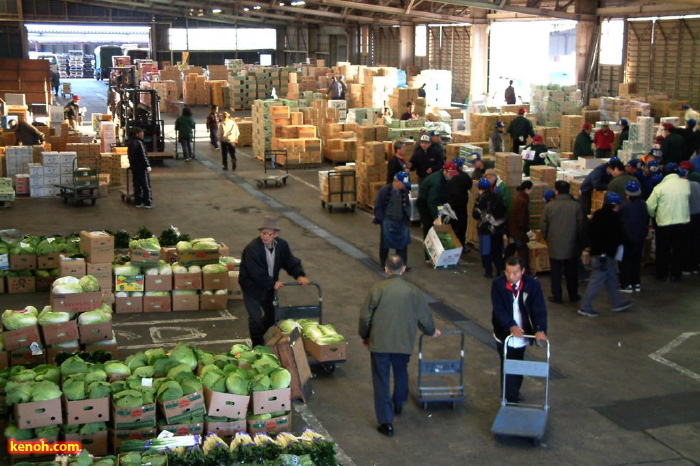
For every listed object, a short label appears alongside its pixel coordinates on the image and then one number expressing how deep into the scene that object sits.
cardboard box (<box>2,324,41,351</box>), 10.37
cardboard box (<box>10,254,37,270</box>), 14.17
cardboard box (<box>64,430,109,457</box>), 8.49
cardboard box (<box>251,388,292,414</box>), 8.80
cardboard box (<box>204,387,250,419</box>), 8.62
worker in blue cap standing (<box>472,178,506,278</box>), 14.90
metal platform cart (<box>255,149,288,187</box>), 24.39
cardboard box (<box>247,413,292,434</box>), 8.79
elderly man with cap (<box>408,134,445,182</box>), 17.94
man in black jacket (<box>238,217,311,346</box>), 10.68
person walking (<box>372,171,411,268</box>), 14.63
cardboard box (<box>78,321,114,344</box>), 10.65
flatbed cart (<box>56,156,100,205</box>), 21.44
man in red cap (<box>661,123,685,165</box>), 20.28
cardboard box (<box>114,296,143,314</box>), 13.28
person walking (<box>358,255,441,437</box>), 8.95
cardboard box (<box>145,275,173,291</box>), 13.39
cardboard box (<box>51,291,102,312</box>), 10.92
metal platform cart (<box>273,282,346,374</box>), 11.10
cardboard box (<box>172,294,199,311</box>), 13.47
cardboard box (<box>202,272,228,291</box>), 13.58
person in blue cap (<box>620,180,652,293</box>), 14.03
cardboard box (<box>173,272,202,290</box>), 13.48
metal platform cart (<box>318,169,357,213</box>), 20.84
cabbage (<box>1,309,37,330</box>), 10.39
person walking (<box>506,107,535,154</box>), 23.91
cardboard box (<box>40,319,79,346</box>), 10.52
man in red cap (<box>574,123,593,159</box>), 21.64
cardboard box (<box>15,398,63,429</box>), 8.30
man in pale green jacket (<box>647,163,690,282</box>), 14.78
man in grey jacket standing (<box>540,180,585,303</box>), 13.44
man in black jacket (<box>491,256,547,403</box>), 9.38
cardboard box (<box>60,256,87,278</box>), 13.26
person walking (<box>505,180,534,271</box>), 14.63
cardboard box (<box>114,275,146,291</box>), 13.31
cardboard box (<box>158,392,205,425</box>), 8.47
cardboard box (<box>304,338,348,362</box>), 10.73
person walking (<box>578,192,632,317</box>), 13.02
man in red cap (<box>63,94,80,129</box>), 31.16
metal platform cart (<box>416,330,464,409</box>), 9.83
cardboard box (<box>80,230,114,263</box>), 13.29
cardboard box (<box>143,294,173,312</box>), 13.38
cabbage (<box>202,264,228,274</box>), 13.59
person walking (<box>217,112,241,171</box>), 26.48
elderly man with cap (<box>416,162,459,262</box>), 16.09
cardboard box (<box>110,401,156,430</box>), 8.38
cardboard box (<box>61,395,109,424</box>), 8.42
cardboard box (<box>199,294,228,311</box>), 13.54
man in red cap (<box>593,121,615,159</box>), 22.89
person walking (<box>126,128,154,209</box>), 20.23
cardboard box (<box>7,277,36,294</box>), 14.19
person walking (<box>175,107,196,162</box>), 28.30
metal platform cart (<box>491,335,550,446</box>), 9.00
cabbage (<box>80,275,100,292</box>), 11.49
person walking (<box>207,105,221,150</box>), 31.00
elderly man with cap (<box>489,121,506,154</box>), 20.97
